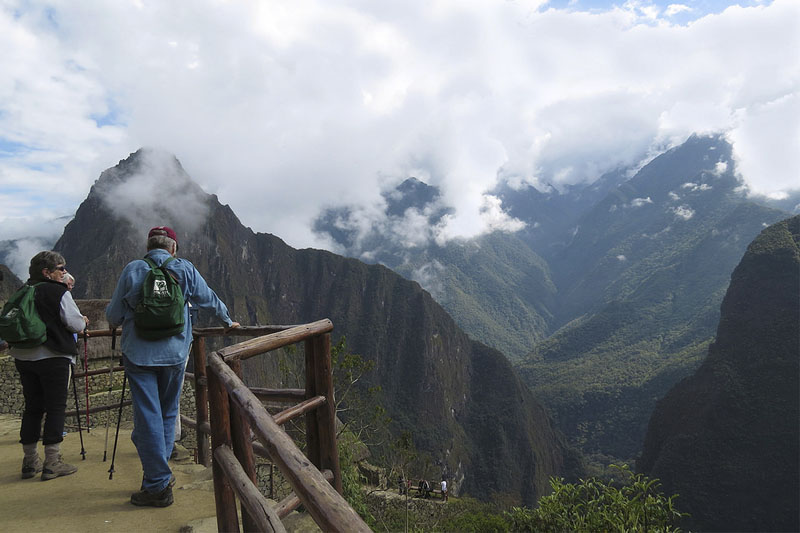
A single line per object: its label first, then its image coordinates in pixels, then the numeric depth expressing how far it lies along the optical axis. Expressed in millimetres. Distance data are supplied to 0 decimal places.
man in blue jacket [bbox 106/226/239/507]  3193
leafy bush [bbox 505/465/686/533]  5176
